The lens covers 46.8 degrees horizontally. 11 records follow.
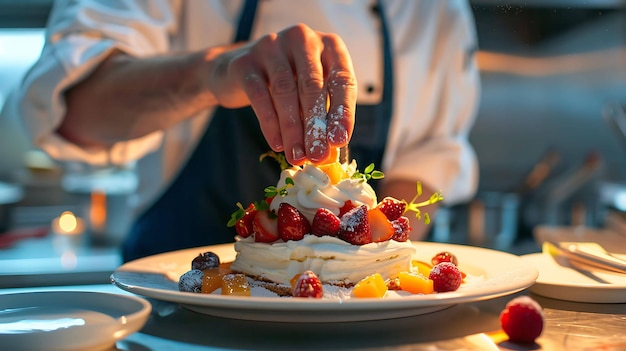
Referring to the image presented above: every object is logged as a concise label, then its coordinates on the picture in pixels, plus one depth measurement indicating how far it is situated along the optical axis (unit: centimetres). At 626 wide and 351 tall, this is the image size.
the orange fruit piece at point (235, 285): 106
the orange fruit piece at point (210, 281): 109
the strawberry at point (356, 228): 118
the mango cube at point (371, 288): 102
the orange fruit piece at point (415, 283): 110
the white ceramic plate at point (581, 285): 111
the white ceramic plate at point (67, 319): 73
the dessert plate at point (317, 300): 87
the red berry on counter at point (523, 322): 87
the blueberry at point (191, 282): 108
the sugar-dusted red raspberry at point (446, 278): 108
